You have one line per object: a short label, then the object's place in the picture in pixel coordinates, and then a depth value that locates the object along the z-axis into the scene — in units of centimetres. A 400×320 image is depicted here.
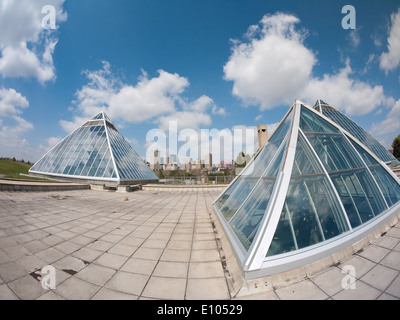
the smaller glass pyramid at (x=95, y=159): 2222
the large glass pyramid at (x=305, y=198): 359
